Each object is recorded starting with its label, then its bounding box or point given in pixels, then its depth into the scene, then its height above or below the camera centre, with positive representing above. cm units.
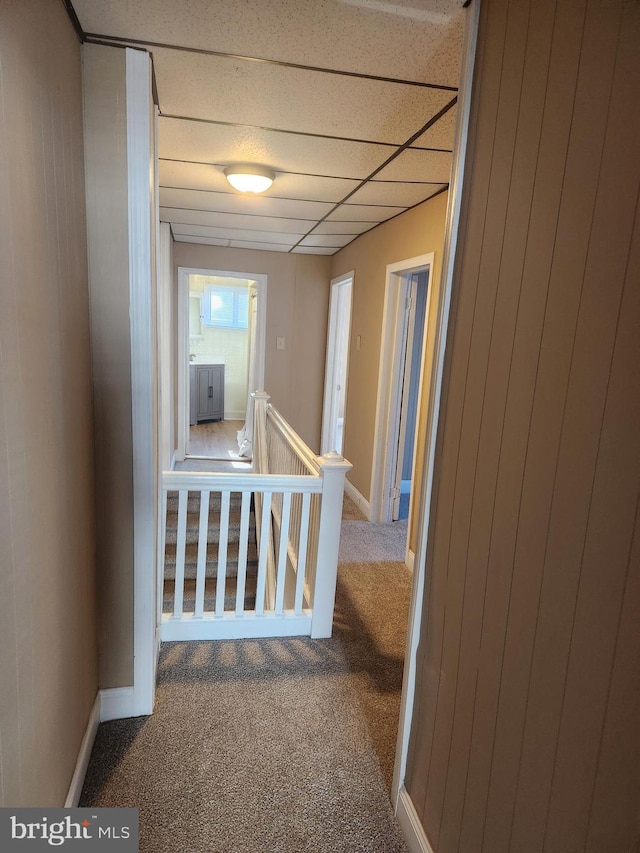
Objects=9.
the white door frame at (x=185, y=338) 490 +5
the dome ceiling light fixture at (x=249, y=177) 244 +87
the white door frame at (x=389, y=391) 348 -29
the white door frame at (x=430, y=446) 118 -25
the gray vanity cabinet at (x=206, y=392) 714 -78
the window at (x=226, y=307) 768 +58
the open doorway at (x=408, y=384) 355 -26
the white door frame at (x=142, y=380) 145 -14
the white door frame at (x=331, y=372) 508 -24
